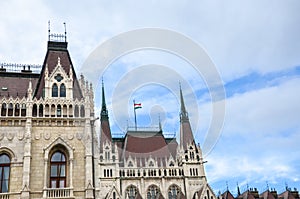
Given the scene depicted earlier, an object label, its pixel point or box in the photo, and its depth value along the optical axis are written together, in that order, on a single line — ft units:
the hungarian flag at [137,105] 215.72
